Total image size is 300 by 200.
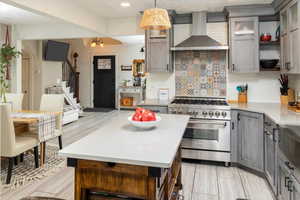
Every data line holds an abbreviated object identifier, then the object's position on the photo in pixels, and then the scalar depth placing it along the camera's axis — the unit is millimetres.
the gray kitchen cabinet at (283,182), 1860
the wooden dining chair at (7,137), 2802
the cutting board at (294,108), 2843
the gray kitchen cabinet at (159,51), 4031
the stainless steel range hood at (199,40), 3783
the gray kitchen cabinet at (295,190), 1566
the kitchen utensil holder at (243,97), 3994
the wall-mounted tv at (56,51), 7430
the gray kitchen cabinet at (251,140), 3025
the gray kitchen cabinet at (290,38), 2844
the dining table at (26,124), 3161
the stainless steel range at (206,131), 3457
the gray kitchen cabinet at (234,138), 3408
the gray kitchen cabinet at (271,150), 2459
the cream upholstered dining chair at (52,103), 4121
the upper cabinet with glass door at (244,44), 3678
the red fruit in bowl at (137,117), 2018
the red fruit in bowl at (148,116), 2010
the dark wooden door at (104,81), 9586
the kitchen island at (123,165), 1335
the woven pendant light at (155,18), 2117
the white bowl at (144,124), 1970
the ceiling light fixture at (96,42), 8234
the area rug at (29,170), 2925
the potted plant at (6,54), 3634
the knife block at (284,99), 3637
